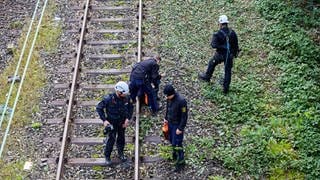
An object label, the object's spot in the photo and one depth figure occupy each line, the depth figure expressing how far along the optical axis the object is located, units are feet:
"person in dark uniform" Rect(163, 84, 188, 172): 34.42
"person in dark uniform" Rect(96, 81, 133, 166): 34.35
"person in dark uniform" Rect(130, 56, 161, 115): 39.32
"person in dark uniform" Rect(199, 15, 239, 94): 41.19
